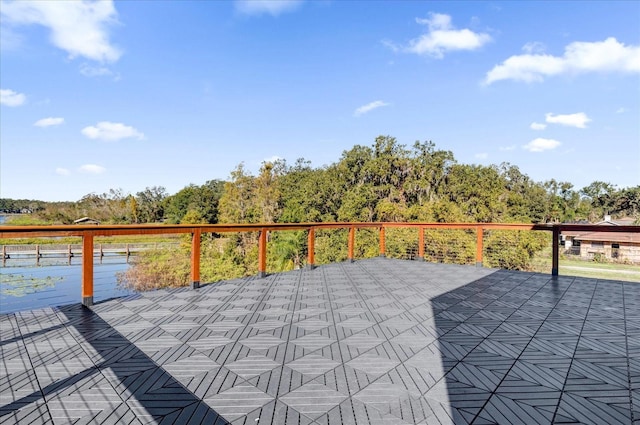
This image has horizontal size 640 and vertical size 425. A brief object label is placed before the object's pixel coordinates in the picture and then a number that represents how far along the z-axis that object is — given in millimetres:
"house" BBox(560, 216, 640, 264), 21128
